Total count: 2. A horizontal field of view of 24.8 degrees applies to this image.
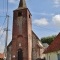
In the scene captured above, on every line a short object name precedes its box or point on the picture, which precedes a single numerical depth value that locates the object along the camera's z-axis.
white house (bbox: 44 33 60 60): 19.81
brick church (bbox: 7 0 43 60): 30.18
